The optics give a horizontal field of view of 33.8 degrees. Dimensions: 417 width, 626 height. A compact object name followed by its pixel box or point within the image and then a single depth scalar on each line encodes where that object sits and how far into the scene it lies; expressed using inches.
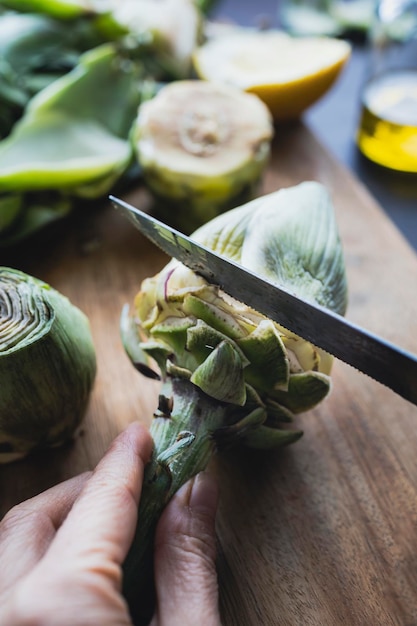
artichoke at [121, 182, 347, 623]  9.1
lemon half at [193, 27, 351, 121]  17.3
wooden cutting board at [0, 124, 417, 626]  9.5
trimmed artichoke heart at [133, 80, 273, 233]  14.5
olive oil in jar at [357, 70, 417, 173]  17.0
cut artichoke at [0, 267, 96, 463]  9.5
